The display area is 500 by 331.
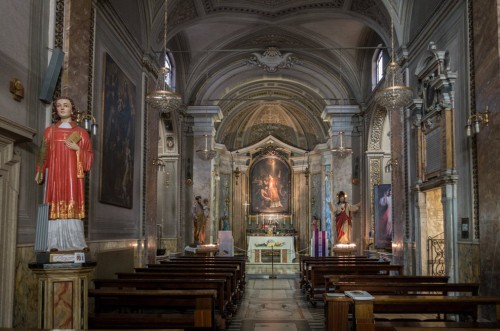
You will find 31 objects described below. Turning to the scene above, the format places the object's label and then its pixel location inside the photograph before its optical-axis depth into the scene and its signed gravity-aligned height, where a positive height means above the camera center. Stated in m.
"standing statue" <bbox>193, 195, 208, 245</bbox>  20.19 +0.06
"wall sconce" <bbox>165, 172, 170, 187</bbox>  20.09 +1.49
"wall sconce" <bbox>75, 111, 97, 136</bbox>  8.35 +1.57
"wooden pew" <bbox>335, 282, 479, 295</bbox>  7.96 -0.90
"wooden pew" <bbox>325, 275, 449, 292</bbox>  9.22 -0.91
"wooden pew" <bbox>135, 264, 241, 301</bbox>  10.73 -0.91
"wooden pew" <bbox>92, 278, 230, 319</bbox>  8.35 -0.91
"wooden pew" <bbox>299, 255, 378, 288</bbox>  13.86 -0.92
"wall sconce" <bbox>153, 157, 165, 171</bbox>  14.62 +1.51
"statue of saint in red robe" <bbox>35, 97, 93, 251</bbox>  6.30 +0.47
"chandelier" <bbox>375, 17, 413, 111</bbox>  10.05 +2.23
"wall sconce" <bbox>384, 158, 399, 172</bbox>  13.96 +1.43
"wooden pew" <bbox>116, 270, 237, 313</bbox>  9.37 -0.90
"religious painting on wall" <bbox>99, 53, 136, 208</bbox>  10.91 +1.72
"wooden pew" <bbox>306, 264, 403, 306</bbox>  11.64 -0.98
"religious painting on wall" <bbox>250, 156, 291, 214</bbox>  29.38 +1.83
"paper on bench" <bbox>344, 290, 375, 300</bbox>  5.62 -0.73
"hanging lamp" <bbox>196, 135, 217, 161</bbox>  20.08 +2.38
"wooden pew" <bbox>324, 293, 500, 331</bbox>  5.68 -0.94
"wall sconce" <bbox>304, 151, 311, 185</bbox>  28.23 +2.46
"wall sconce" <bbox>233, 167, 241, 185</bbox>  28.52 +2.42
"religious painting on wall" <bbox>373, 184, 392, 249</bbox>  16.70 +0.18
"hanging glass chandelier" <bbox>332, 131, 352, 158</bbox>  19.14 +2.39
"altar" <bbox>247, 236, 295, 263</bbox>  24.17 -1.03
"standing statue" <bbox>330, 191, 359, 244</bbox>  17.24 +0.06
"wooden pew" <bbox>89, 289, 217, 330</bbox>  6.44 -1.07
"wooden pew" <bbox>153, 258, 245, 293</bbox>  12.01 -0.92
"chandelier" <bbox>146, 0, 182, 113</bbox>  10.69 +2.29
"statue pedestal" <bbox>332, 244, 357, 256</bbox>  17.69 -0.82
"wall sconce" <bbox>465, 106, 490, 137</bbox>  8.51 +1.53
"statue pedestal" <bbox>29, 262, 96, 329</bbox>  6.05 -0.78
